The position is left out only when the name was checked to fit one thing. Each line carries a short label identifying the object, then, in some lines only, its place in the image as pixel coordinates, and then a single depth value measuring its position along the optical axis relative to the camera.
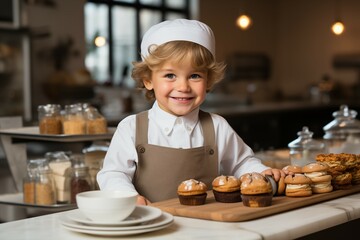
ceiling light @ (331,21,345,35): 4.61
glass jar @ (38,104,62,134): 3.16
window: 8.43
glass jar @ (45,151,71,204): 3.00
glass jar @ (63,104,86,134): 3.16
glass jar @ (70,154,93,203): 2.99
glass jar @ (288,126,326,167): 2.96
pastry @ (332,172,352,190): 2.11
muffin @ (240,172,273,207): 1.79
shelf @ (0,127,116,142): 3.03
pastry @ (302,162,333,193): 2.01
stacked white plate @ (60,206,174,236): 1.52
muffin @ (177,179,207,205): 1.83
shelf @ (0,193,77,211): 2.94
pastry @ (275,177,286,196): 1.98
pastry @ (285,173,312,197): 1.96
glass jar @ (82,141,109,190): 3.07
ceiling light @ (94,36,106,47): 4.35
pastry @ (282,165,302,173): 2.06
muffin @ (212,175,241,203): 1.86
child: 2.22
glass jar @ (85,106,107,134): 3.22
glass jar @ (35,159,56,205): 2.97
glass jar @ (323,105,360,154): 3.44
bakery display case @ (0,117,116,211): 3.03
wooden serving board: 1.71
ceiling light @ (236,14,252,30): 5.09
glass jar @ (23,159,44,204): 2.98
